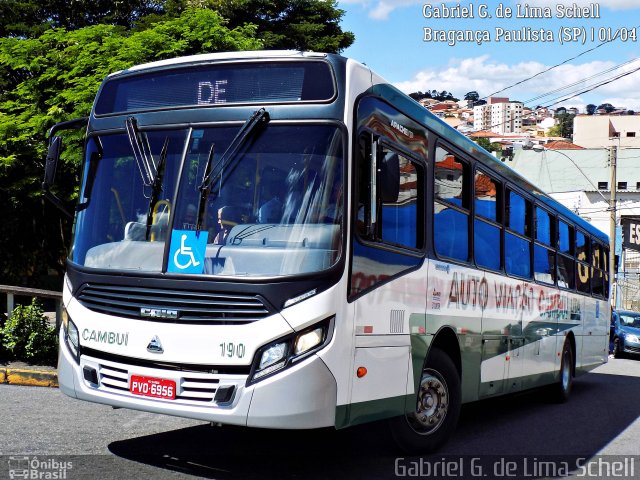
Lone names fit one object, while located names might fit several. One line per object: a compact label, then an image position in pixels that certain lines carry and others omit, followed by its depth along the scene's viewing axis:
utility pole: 32.47
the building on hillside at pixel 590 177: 64.12
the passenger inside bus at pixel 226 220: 5.57
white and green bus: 5.32
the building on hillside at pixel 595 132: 95.88
